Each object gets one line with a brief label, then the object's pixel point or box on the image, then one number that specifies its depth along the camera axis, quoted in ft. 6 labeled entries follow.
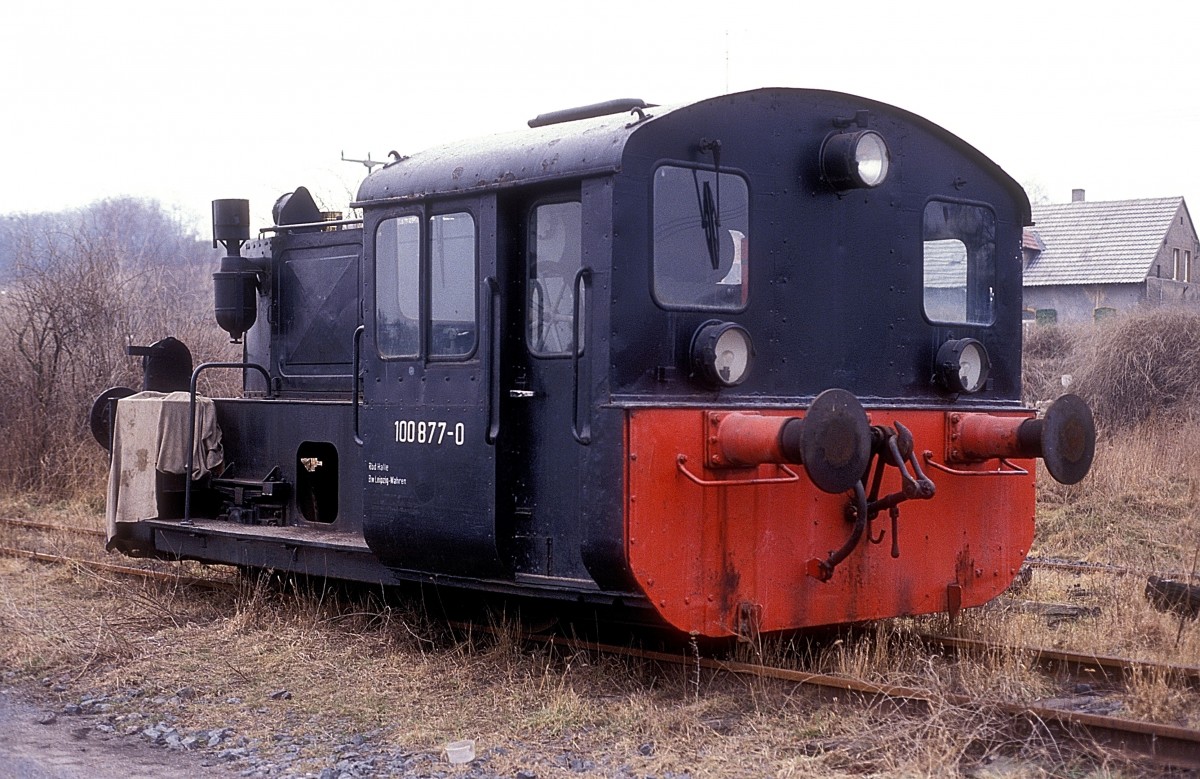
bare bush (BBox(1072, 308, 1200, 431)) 54.44
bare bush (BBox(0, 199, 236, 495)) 56.85
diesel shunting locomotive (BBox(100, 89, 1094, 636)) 20.12
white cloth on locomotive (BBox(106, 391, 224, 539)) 31.91
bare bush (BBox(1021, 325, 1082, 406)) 61.26
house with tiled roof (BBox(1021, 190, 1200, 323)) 115.34
